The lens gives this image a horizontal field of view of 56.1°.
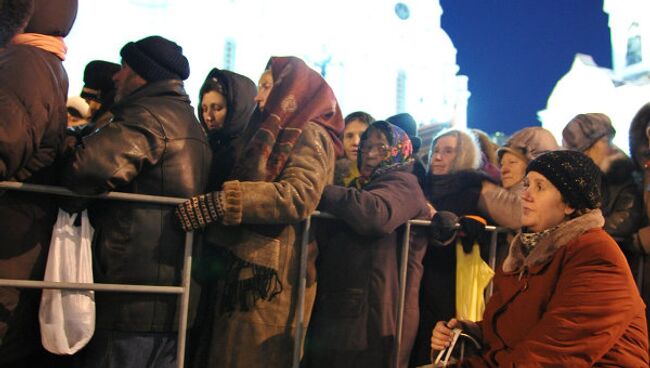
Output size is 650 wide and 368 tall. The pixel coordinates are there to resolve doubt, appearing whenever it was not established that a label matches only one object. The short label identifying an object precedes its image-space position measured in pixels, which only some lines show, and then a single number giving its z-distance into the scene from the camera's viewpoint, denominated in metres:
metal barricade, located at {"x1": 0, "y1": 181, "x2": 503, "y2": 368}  2.66
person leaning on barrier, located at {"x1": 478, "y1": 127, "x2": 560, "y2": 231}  4.03
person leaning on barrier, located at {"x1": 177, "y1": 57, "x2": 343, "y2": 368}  3.01
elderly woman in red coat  2.50
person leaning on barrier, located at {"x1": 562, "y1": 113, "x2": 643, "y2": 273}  4.21
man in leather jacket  2.77
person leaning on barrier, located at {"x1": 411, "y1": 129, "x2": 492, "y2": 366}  3.89
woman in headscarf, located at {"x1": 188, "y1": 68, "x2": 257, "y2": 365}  3.55
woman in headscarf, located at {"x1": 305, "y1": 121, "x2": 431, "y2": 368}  3.45
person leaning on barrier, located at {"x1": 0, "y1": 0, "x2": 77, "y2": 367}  2.54
